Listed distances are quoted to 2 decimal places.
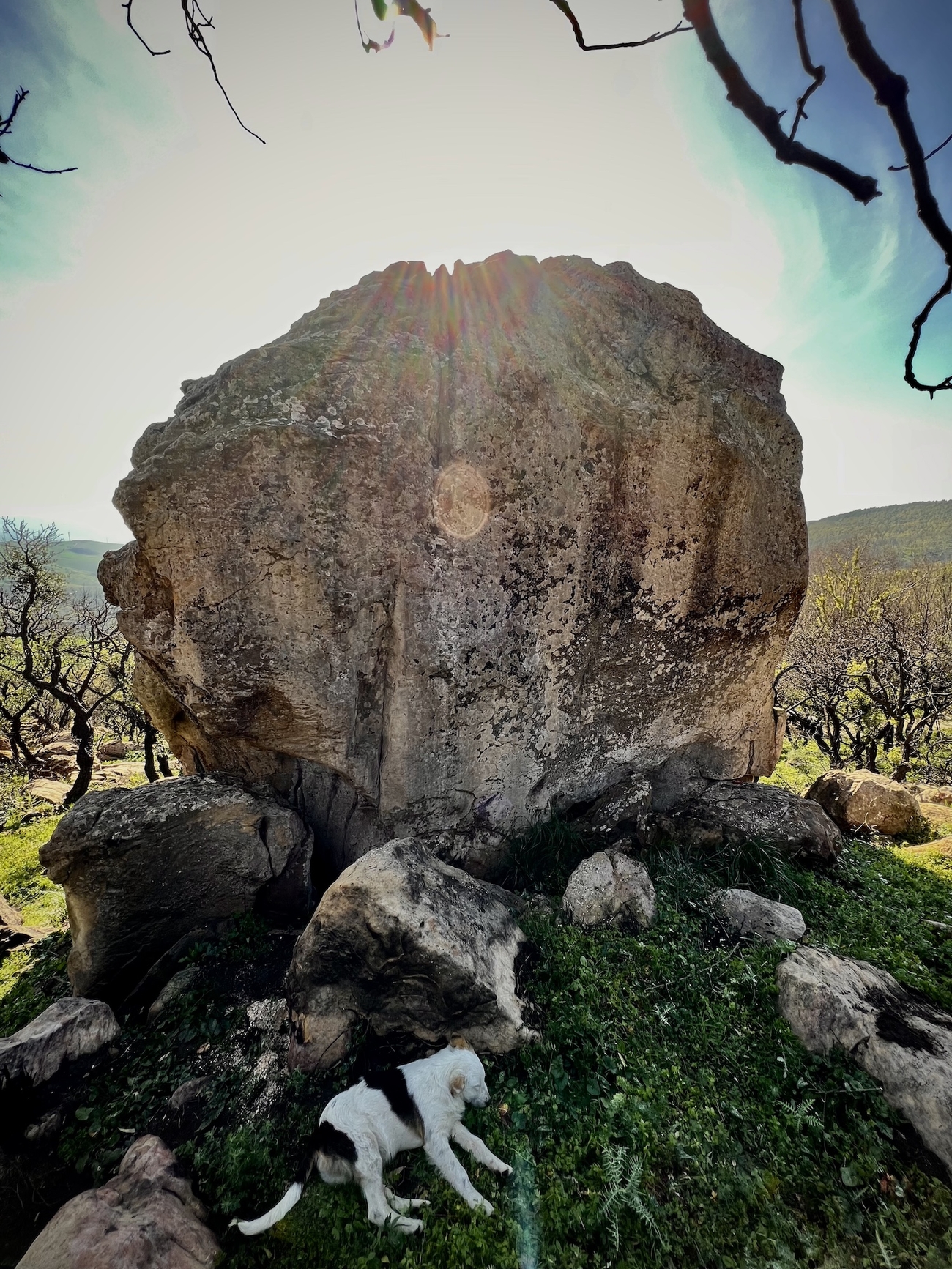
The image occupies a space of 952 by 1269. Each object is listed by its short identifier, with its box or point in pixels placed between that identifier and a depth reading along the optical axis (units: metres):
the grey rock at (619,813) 6.27
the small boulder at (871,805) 7.96
